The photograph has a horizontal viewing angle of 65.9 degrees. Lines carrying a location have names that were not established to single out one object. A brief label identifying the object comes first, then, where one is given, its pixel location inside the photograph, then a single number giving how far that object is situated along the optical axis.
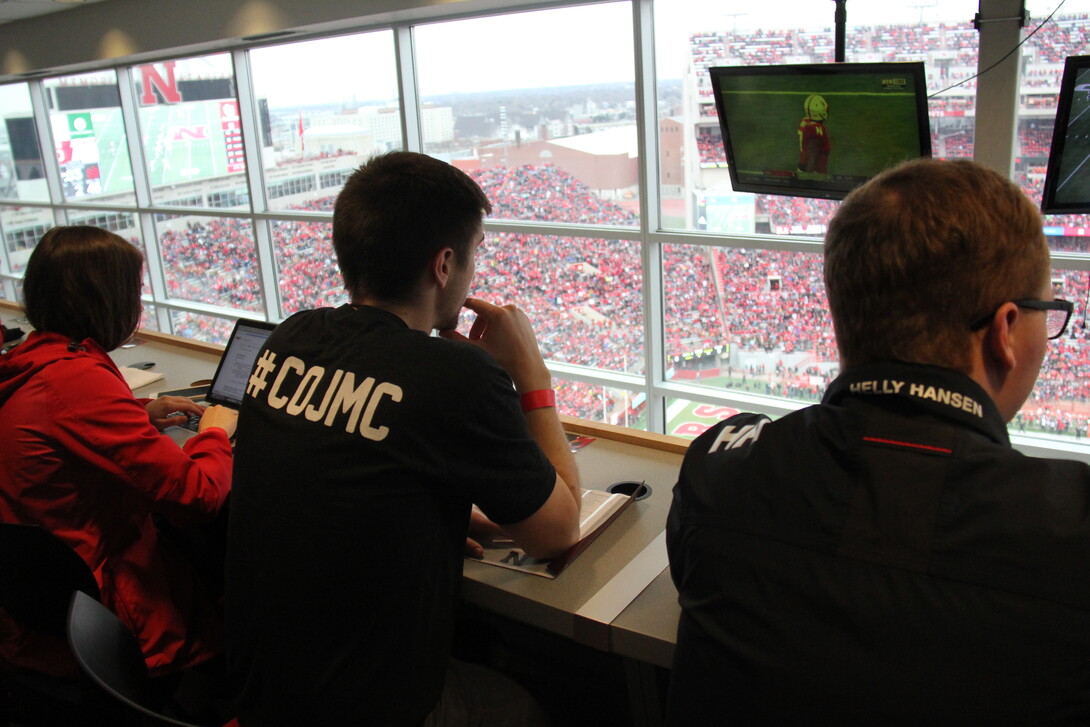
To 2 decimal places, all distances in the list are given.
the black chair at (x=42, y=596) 1.40
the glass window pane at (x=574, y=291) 4.77
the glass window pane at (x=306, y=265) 6.31
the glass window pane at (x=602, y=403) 4.86
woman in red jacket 1.51
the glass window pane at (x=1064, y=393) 3.56
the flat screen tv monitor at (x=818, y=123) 2.22
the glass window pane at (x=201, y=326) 7.38
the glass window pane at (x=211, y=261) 6.89
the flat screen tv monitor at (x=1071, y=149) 2.13
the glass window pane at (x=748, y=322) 4.23
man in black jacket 0.73
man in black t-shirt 1.11
